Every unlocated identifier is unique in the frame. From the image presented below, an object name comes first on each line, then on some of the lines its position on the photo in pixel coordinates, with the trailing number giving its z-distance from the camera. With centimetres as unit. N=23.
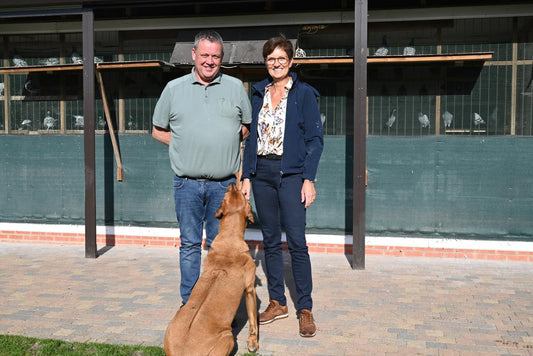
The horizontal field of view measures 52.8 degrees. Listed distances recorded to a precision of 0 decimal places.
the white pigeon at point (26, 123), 831
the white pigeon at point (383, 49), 727
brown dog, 327
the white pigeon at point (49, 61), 820
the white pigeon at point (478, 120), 711
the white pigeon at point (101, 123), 805
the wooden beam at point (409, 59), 653
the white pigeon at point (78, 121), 814
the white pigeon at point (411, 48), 718
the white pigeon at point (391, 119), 732
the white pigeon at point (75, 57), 809
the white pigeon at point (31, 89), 824
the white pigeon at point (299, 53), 723
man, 426
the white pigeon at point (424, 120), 724
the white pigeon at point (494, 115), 708
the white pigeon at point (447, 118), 718
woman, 436
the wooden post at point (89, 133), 684
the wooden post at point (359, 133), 632
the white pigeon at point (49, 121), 823
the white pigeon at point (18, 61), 826
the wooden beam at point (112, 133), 785
